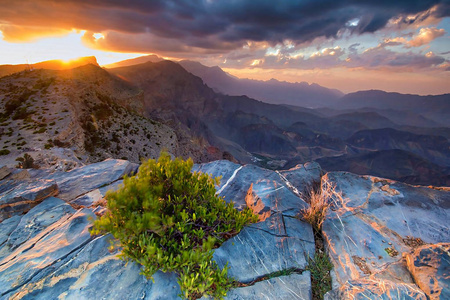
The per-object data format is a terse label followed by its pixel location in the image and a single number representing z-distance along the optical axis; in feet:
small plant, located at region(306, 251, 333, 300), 11.94
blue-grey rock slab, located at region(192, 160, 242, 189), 26.80
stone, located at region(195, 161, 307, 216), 18.75
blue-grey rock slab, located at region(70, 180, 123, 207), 22.18
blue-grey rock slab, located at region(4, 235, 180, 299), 10.44
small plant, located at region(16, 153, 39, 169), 46.91
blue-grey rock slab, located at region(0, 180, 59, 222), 19.42
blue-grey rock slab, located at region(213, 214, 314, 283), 12.52
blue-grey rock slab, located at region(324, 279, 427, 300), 10.07
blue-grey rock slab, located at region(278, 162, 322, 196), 24.00
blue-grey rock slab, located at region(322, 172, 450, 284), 13.50
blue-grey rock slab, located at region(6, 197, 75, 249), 15.85
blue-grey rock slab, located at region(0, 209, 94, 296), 11.58
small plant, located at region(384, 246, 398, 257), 13.83
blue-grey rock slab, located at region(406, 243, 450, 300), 10.12
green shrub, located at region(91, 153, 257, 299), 9.75
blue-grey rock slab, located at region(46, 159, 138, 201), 24.79
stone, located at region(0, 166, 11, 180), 26.31
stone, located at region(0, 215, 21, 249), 16.06
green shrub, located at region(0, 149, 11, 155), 73.80
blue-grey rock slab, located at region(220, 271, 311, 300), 11.00
